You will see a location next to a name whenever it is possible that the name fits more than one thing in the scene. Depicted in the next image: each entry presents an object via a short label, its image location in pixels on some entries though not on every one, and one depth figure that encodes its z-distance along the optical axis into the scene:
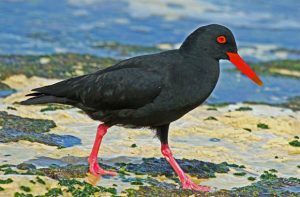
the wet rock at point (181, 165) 16.70
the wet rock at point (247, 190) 14.80
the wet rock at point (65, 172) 15.23
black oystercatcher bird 15.16
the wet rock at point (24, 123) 19.97
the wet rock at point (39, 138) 18.53
